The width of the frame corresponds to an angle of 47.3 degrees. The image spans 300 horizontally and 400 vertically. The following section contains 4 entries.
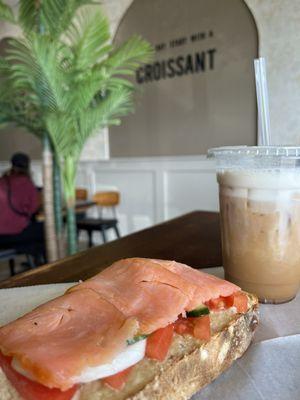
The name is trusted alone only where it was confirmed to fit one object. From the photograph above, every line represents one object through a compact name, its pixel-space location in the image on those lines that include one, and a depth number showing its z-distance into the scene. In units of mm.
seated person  3092
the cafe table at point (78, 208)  3665
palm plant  2424
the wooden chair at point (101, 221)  4113
